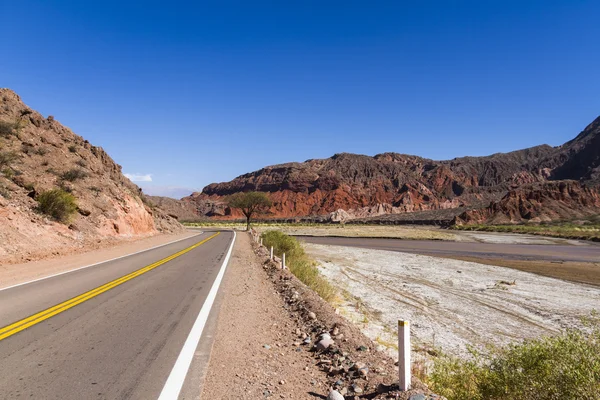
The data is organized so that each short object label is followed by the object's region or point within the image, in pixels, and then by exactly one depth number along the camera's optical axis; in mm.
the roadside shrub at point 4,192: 17670
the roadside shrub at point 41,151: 26250
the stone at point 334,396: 3974
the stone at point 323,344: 5707
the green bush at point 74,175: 25755
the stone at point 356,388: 4154
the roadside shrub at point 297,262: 12130
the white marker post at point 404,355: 3887
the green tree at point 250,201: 71438
